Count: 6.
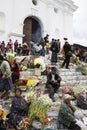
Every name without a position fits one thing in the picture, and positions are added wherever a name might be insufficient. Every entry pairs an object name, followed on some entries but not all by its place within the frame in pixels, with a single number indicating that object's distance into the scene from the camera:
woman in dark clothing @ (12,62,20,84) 7.24
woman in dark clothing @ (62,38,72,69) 9.30
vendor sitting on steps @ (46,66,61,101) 7.03
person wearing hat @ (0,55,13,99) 6.67
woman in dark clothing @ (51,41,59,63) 9.81
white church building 12.91
